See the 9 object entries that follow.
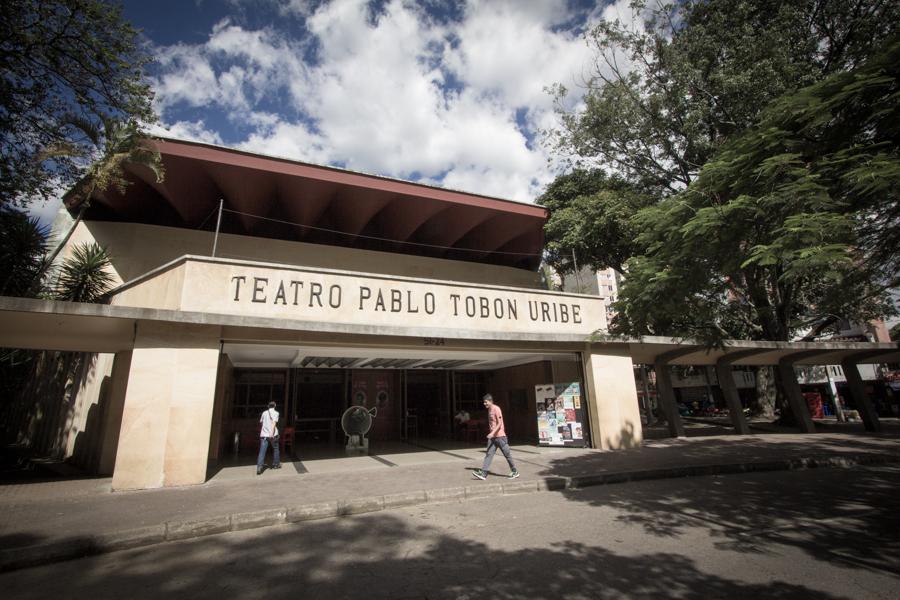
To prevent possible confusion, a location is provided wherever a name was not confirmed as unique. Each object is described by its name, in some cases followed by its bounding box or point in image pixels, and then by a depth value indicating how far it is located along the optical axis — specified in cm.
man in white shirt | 961
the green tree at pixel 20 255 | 1241
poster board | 1229
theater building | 801
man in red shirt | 790
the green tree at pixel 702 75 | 1366
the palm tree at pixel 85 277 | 1124
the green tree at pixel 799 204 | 521
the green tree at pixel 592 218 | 1722
